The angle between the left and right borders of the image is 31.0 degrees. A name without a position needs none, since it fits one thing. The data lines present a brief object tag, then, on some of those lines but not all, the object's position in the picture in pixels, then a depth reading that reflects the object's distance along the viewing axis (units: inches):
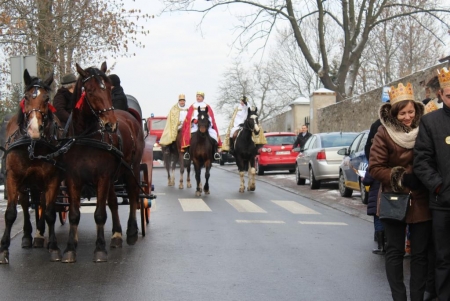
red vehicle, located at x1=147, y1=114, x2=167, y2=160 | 1577.3
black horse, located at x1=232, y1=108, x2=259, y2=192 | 841.5
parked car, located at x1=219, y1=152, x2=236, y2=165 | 1766.6
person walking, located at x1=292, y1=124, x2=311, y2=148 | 1093.1
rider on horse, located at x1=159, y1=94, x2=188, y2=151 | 907.4
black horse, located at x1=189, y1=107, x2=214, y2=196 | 789.2
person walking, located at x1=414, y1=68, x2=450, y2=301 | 238.5
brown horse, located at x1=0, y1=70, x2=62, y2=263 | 355.9
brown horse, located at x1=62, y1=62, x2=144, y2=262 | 358.9
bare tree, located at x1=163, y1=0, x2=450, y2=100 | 1616.6
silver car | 829.2
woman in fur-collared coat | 248.2
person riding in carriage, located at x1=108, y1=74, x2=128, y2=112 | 471.8
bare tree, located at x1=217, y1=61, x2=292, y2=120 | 3732.8
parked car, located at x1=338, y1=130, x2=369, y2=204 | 648.4
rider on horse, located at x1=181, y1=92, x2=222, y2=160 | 808.3
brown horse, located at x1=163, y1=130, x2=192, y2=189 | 904.3
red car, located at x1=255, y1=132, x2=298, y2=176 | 1168.8
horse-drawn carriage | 357.7
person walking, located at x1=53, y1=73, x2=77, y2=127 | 424.8
